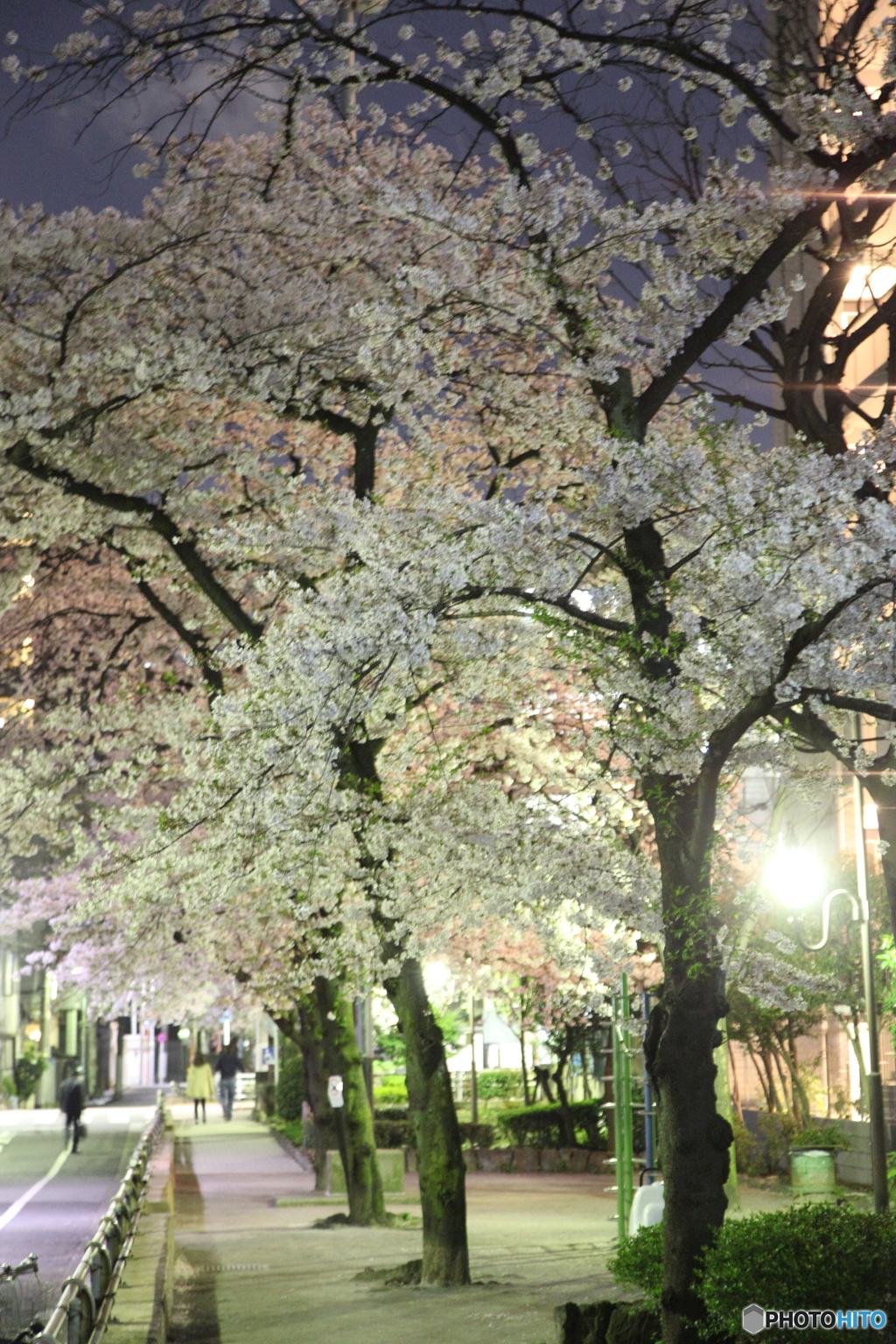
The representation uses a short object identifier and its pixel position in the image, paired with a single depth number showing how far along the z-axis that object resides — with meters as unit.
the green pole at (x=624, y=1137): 14.79
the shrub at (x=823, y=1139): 21.11
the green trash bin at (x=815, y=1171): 20.22
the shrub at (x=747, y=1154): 23.97
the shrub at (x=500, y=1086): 36.69
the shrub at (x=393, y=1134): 30.83
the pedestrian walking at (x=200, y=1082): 45.66
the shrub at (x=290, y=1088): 38.97
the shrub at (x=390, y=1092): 34.59
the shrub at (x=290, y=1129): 34.12
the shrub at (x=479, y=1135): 30.03
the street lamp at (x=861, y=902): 12.70
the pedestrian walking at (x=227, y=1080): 45.94
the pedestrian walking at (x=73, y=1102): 31.33
